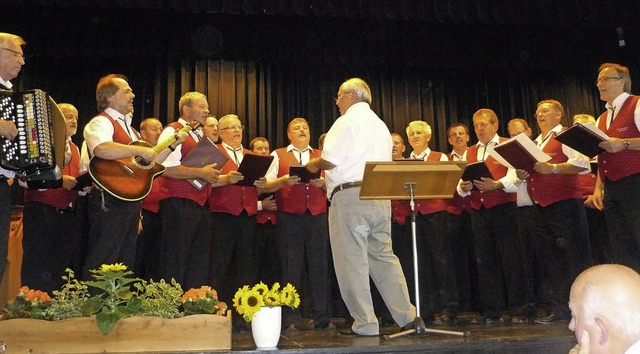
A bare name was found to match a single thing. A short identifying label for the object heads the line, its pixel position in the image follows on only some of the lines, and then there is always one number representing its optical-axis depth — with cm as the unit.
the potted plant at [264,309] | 329
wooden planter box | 306
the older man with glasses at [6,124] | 311
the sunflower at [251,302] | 333
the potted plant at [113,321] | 306
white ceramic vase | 328
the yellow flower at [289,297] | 339
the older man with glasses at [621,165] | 408
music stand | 347
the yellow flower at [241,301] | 337
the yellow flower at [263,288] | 341
